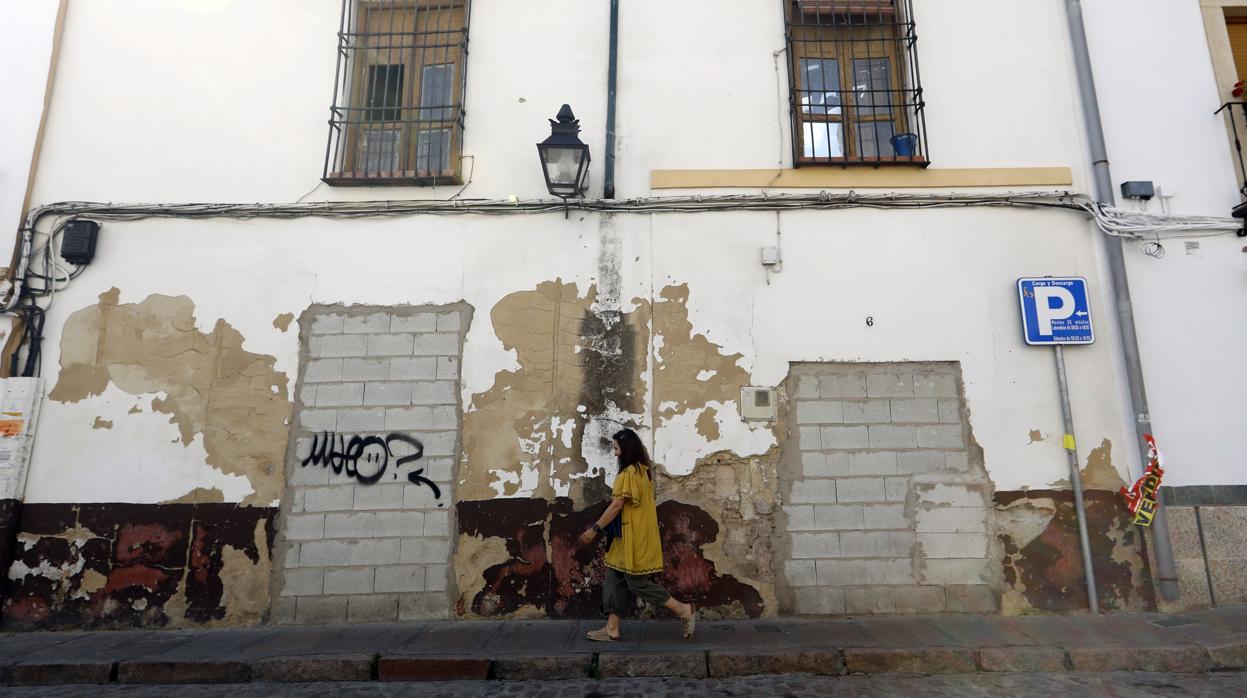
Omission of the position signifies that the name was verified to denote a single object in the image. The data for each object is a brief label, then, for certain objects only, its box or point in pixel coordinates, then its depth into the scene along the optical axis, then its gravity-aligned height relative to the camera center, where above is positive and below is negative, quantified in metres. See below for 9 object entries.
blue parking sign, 5.22 +1.40
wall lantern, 5.24 +2.71
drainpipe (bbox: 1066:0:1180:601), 4.94 +1.62
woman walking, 4.38 -0.44
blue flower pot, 5.72 +3.03
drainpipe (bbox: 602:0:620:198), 5.61 +3.49
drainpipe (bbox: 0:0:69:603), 5.10 +0.19
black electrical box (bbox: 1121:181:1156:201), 5.43 +2.47
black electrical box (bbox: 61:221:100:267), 5.49 +2.08
